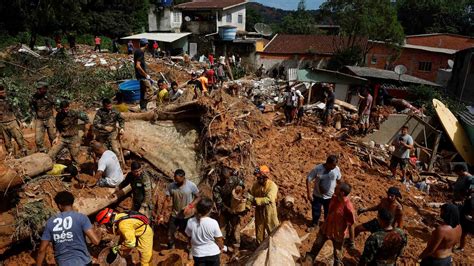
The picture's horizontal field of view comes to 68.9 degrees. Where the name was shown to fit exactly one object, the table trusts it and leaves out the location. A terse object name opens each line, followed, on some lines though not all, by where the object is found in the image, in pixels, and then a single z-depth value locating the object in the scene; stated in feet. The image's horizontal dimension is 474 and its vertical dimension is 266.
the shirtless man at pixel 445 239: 12.69
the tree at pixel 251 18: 161.58
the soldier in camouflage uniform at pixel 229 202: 16.35
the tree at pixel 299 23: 147.20
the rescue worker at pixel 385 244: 12.45
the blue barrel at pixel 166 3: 100.83
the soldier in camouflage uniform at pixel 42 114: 20.49
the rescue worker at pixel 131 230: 12.50
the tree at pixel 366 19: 75.05
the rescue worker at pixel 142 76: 27.49
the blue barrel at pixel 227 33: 90.65
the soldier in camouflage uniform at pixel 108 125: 19.79
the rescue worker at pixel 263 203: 16.11
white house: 102.47
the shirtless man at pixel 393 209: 14.64
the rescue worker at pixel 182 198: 15.53
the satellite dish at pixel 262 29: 107.45
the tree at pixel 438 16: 142.41
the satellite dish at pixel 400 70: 54.24
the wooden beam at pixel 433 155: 30.22
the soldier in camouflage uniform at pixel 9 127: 20.03
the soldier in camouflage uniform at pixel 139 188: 16.20
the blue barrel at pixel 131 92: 32.32
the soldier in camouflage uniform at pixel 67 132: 19.74
